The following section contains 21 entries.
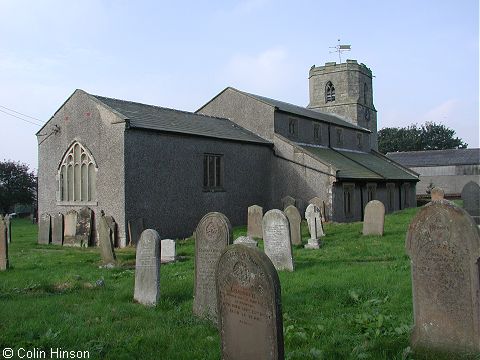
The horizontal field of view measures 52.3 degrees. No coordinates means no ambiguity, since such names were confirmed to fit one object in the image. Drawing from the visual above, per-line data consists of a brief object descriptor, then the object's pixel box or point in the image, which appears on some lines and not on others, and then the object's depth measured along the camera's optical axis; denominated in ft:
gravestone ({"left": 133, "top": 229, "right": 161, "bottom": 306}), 26.37
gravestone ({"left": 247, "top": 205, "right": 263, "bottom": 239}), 56.80
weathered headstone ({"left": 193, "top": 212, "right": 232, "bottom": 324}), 23.44
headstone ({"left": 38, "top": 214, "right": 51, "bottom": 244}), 62.28
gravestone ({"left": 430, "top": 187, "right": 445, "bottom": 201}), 48.14
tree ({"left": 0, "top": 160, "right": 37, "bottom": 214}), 150.71
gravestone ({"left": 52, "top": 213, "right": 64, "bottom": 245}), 61.26
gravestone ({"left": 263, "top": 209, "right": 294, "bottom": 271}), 34.50
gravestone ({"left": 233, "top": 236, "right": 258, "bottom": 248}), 31.99
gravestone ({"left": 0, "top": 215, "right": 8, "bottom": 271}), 38.42
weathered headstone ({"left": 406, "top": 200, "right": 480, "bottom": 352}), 16.38
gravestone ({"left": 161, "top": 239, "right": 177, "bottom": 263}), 41.33
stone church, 58.23
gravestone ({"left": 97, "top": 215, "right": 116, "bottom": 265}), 39.83
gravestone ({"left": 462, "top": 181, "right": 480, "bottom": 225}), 64.54
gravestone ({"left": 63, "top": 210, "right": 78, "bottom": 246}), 59.88
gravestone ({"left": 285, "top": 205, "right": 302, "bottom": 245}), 46.62
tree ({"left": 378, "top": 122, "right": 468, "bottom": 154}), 283.38
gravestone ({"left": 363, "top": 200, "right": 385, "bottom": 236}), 51.60
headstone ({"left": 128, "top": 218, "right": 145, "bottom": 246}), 56.03
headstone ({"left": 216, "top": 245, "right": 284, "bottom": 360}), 14.89
